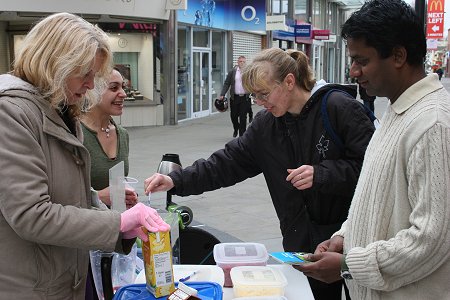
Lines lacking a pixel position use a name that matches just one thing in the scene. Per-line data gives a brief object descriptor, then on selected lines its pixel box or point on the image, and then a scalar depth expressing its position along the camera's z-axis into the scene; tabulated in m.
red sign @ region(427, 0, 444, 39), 16.14
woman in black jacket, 2.49
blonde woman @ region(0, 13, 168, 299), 1.64
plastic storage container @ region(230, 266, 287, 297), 2.04
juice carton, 1.84
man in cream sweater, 1.51
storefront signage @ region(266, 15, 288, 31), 17.64
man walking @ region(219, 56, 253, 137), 11.61
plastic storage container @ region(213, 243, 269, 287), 2.30
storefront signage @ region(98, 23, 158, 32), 12.87
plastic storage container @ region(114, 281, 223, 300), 1.98
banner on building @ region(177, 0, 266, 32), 16.08
